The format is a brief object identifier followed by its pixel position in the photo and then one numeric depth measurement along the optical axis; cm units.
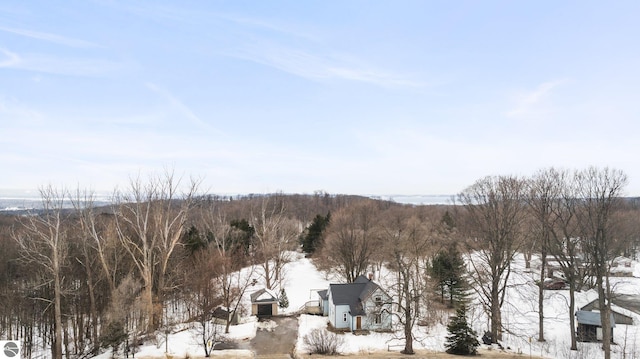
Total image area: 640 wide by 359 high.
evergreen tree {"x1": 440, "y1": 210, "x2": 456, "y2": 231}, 6071
